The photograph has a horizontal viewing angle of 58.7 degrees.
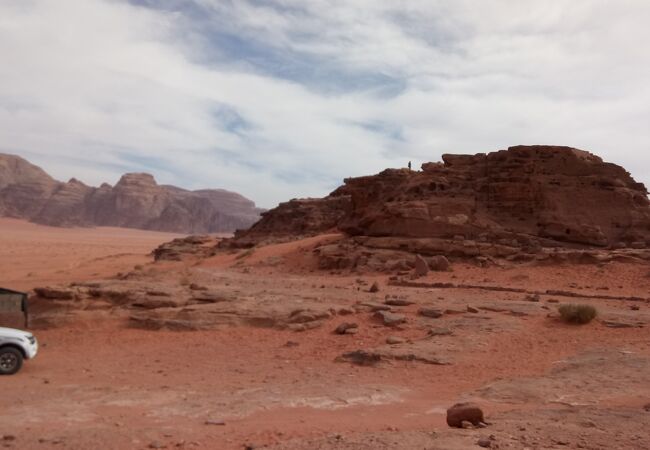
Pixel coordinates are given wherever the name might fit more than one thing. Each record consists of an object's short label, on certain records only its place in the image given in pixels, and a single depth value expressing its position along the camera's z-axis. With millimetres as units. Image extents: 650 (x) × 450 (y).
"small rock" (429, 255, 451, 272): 20000
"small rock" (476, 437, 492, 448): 5030
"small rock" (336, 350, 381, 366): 10102
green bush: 11945
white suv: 9320
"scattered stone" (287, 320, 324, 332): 12477
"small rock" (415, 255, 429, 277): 19156
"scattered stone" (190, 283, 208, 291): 14957
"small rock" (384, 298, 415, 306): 13875
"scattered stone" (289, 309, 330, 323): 12805
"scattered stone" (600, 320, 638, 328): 11732
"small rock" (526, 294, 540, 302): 14578
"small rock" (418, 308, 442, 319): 12831
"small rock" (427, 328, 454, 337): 11484
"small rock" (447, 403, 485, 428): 5934
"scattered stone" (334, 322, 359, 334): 12061
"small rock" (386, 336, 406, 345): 11117
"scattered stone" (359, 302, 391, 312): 13379
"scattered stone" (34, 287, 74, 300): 13688
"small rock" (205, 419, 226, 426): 6626
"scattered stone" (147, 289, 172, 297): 14041
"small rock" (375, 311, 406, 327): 12336
